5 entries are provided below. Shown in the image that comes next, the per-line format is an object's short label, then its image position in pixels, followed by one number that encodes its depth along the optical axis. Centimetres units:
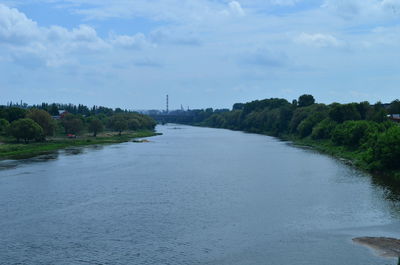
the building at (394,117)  10417
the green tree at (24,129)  9006
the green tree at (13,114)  11606
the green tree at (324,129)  9894
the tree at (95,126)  12422
